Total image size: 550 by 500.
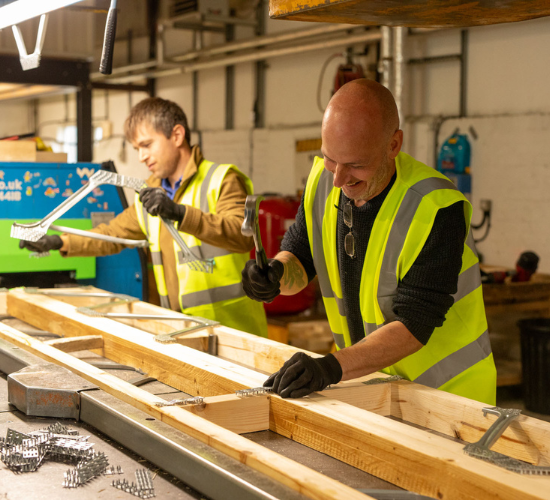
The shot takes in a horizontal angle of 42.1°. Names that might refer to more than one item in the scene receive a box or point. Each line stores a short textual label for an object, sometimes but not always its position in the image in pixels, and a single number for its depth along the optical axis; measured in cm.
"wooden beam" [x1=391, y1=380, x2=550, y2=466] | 151
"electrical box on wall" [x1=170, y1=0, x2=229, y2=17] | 823
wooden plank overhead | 136
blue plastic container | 614
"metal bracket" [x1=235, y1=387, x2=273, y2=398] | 167
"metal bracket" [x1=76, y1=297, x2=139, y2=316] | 289
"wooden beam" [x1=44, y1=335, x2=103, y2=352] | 230
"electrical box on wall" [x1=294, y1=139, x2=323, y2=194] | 759
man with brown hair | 304
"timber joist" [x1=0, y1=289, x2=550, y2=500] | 124
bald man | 180
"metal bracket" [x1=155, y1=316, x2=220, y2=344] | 228
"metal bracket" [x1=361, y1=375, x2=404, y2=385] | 182
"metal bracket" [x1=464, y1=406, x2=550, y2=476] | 128
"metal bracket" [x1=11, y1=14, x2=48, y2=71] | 213
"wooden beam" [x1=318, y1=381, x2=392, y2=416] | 174
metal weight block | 168
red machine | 596
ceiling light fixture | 193
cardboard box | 366
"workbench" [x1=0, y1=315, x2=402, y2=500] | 131
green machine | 354
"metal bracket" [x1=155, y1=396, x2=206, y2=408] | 161
